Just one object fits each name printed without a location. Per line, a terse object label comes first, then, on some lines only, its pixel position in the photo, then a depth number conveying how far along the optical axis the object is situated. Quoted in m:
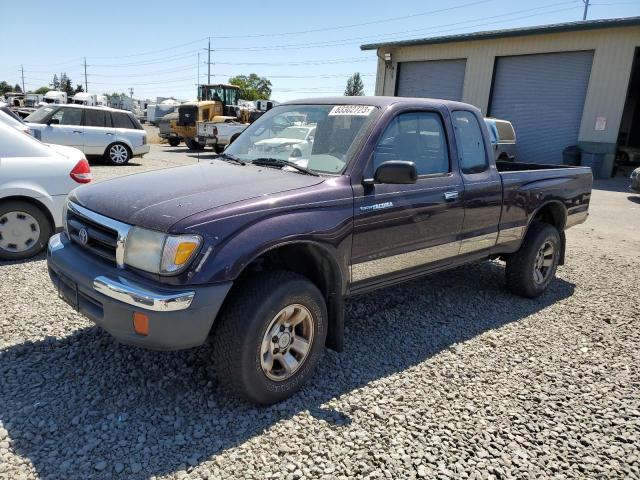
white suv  13.82
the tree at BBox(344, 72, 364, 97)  128.38
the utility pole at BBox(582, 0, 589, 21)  48.53
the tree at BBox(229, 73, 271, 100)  108.38
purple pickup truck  2.66
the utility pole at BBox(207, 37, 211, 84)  84.25
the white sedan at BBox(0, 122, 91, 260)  5.26
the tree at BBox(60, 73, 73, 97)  100.17
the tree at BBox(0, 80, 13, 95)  109.04
